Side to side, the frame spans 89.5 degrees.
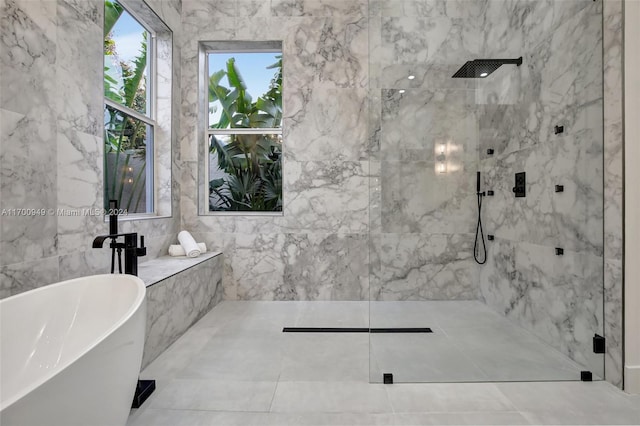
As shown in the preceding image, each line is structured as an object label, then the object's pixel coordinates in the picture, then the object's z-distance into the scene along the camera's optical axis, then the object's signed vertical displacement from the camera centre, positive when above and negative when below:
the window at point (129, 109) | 2.48 +0.83
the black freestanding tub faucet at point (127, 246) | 1.65 -0.19
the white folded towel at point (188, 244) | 2.92 -0.32
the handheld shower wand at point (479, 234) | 1.97 -0.16
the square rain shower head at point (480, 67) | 2.03 +0.91
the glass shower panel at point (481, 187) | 1.87 +0.14
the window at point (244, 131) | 3.47 +0.84
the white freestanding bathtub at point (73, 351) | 0.69 -0.43
